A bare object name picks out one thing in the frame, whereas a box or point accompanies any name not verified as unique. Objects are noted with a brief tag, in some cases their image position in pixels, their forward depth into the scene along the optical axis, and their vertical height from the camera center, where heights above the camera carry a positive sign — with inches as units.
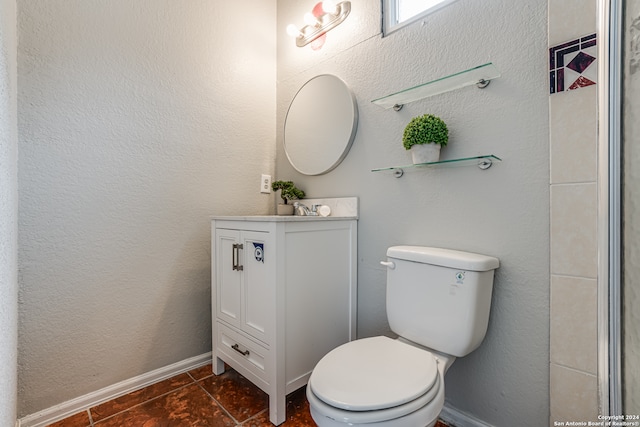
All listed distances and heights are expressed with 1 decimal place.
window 51.1 +36.4
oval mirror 60.3 +19.3
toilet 30.3 -18.7
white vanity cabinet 46.4 -14.8
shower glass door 20.3 +0.3
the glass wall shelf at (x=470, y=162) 41.8 +7.4
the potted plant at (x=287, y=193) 66.4 +4.3
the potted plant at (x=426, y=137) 44.0 +11.2
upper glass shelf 41.7 +19.8
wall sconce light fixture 62.2 +42.2
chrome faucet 64.4 +0.4
